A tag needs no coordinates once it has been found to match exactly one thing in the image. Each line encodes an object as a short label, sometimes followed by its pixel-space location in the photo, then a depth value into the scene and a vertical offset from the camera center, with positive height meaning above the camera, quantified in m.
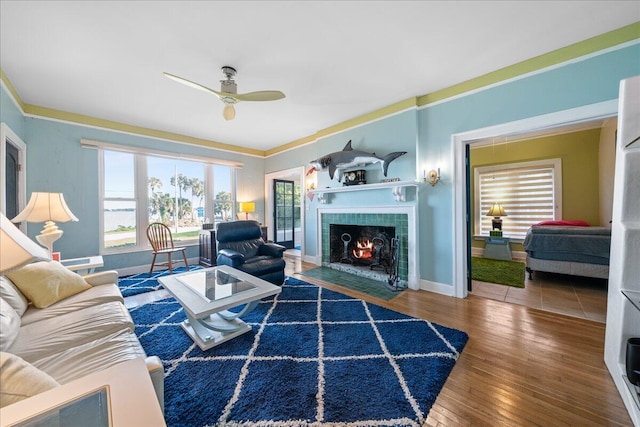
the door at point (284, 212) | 6.20 -0.08
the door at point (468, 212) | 3.09 -0.05
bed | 3.16 -0.59
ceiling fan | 2.45 +1.16
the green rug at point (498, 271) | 3.63 -1.07
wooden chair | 4.12 -0.53
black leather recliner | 3.11 -0.59
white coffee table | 1.90 -0.72
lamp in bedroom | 5.09 -0.13
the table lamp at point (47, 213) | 2.45 -0.02
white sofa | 1.19 -0.72
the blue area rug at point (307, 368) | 1.39 -1.15
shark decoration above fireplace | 3.52 +0.77
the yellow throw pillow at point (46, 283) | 1.79 -0.56
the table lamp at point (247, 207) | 5.41 +0.06
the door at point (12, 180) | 3.02 +0.40
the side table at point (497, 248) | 4.93 -0.83
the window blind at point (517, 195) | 4.86 +0.27
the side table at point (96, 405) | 0.63 -0.54
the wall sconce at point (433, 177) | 3.16 +0.40
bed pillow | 4.09 -0.27
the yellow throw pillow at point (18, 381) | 0.69 -0.51
